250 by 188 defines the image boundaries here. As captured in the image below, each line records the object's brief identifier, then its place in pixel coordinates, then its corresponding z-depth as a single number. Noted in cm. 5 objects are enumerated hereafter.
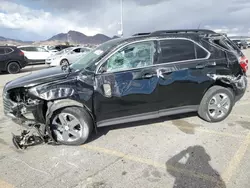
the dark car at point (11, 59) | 1400
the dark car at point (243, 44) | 4510
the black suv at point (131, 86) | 382
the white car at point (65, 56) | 1629
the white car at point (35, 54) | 1973
